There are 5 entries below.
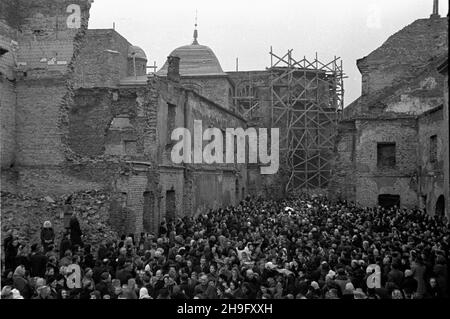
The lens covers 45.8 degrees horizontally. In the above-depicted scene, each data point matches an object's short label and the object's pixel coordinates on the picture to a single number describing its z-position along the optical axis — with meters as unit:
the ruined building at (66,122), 17.48
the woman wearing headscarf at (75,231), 15.66
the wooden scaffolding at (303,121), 38.97
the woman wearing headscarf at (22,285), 9.20
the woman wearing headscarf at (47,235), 14.88
